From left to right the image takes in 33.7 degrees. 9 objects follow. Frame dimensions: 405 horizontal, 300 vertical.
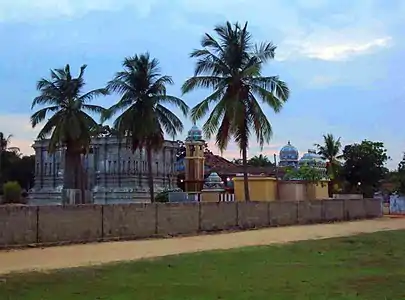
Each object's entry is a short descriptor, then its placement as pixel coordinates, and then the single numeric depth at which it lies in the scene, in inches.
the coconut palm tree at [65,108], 1699.1
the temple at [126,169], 2187.5
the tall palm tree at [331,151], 2714.1
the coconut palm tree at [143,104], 1593.3
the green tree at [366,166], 2603.3
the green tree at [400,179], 2389.3
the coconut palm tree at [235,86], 1380.4
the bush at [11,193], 2143.2
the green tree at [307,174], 1847.9
